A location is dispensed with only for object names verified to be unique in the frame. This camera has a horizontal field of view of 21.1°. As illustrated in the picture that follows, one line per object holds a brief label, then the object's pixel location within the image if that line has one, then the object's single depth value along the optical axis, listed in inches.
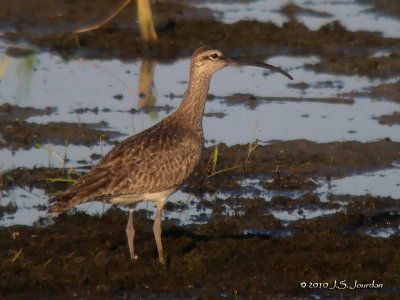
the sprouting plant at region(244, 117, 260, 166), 525.7
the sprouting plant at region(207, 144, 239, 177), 505.7
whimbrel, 381.1
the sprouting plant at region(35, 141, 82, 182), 484.4
